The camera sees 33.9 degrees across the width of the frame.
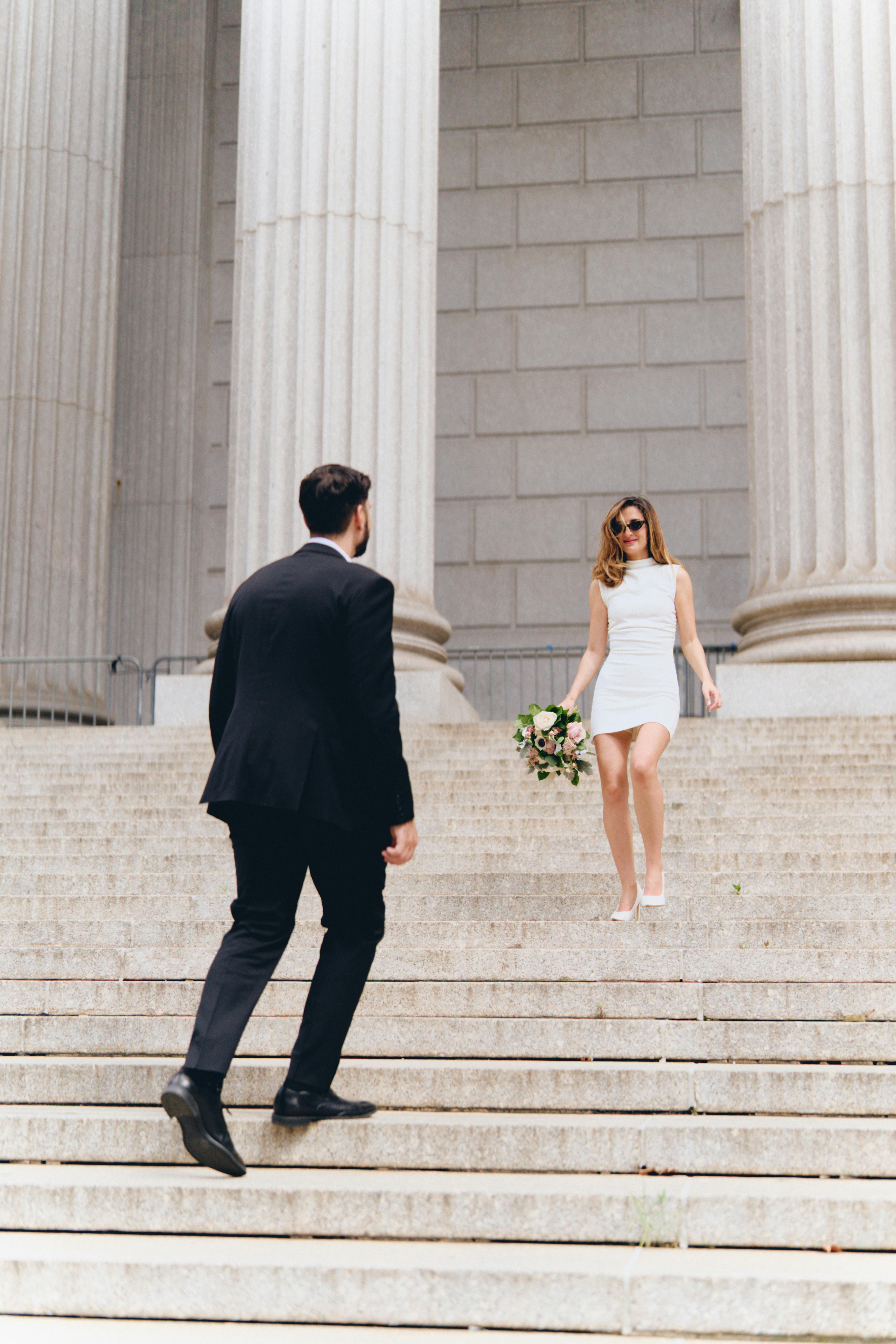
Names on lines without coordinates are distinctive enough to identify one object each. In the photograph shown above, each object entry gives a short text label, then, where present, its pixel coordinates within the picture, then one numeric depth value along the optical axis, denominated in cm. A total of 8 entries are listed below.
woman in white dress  605
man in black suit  393
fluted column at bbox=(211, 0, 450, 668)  1226
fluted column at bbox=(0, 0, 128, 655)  1457
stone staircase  341
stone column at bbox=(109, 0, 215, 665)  1895
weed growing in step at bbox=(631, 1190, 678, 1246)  362
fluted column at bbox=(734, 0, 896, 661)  1144
